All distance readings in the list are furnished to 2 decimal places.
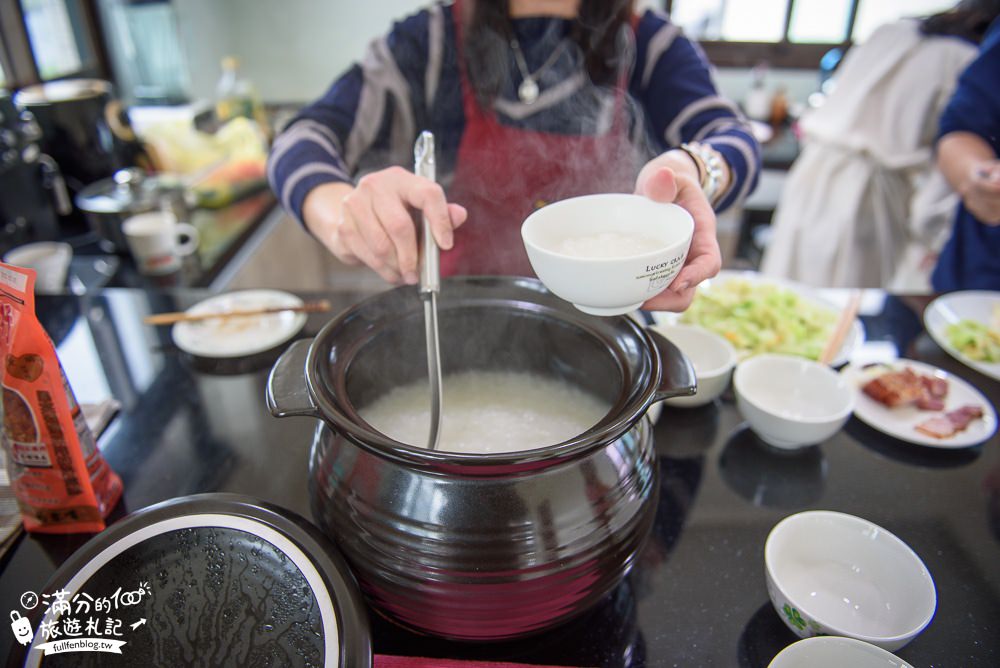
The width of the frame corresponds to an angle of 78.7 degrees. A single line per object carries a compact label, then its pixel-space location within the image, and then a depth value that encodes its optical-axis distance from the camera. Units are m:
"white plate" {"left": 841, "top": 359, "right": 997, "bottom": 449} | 1.11
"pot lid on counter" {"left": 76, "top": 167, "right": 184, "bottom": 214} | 2.12
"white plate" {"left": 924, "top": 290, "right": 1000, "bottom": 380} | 1.44
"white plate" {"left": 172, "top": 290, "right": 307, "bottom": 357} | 1.35
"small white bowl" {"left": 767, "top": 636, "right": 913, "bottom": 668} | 0.66
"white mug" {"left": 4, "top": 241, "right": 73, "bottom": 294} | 1.71
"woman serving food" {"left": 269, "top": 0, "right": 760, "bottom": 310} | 1.46
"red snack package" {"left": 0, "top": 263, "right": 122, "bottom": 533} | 0.72
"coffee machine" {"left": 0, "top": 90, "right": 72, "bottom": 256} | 1.86
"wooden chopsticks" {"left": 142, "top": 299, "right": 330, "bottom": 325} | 1.40
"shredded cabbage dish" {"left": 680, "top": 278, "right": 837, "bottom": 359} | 1.40
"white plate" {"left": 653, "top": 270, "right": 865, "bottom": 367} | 1.35
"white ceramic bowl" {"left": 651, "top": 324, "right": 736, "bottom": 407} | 1.14
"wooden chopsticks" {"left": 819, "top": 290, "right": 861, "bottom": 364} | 1.34
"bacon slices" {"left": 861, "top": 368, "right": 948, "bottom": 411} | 1.17
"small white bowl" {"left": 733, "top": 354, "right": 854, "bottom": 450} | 1.03
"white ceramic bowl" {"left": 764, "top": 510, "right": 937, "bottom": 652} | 0.75
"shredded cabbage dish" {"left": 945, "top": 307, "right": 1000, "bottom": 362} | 1.37
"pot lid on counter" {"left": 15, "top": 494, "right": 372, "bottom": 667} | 0.62
